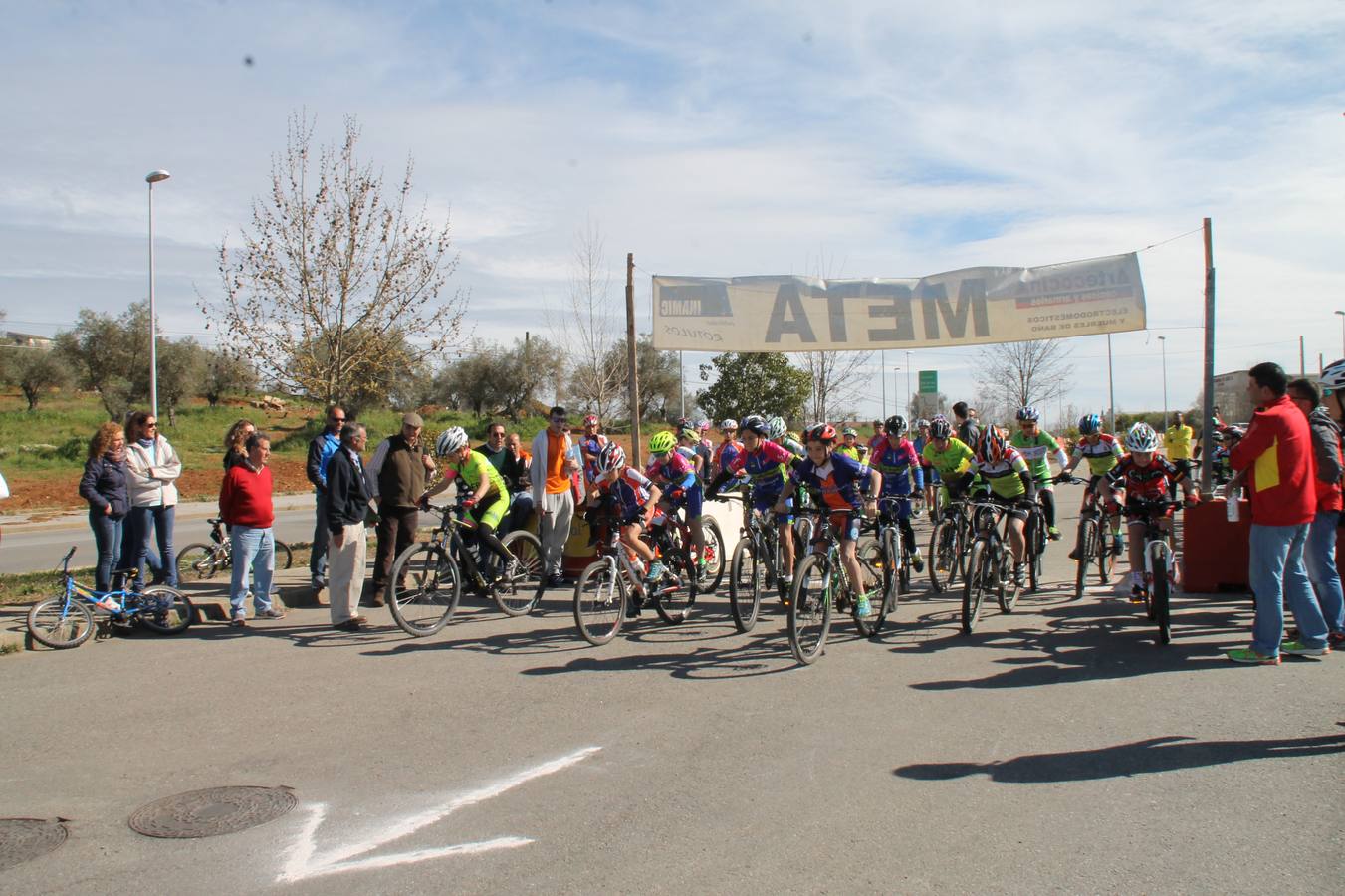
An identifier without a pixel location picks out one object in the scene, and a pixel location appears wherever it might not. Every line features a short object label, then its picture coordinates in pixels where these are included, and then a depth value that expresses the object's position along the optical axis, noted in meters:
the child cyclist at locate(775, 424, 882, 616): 8.15
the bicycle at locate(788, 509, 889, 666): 7.41
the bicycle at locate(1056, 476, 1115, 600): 10.34
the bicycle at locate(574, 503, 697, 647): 8.23
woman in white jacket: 9.58
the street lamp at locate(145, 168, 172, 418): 22.86
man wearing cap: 9.88
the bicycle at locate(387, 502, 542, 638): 8.74
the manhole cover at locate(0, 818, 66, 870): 4.30
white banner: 14.56
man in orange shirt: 10.95
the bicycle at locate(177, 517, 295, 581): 12.23
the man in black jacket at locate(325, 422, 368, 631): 8.99
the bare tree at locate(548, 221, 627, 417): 24.88
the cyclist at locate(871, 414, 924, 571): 11.32
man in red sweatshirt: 9.27
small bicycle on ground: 8.36
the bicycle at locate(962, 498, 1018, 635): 8.56
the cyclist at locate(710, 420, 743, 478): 11.82
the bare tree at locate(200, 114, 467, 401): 15.01
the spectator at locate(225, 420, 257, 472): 9.35
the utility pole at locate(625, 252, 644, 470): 13.77
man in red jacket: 6.87
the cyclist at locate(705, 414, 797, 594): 9.79
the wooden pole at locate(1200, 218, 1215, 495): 13.66
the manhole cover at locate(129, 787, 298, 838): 4.59
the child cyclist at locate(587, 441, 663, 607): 8.80
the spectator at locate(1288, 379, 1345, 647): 7.18
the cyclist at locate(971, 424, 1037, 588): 10.01
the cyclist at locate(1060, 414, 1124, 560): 11.83
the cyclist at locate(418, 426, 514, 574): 9.49
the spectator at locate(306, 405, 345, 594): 10.14
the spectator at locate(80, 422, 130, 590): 9.08
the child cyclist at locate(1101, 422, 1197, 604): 8.58
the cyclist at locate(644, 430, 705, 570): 9.72
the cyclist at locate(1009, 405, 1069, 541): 11.49
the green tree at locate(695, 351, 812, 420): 31.38
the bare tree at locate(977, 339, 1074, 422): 42.94
